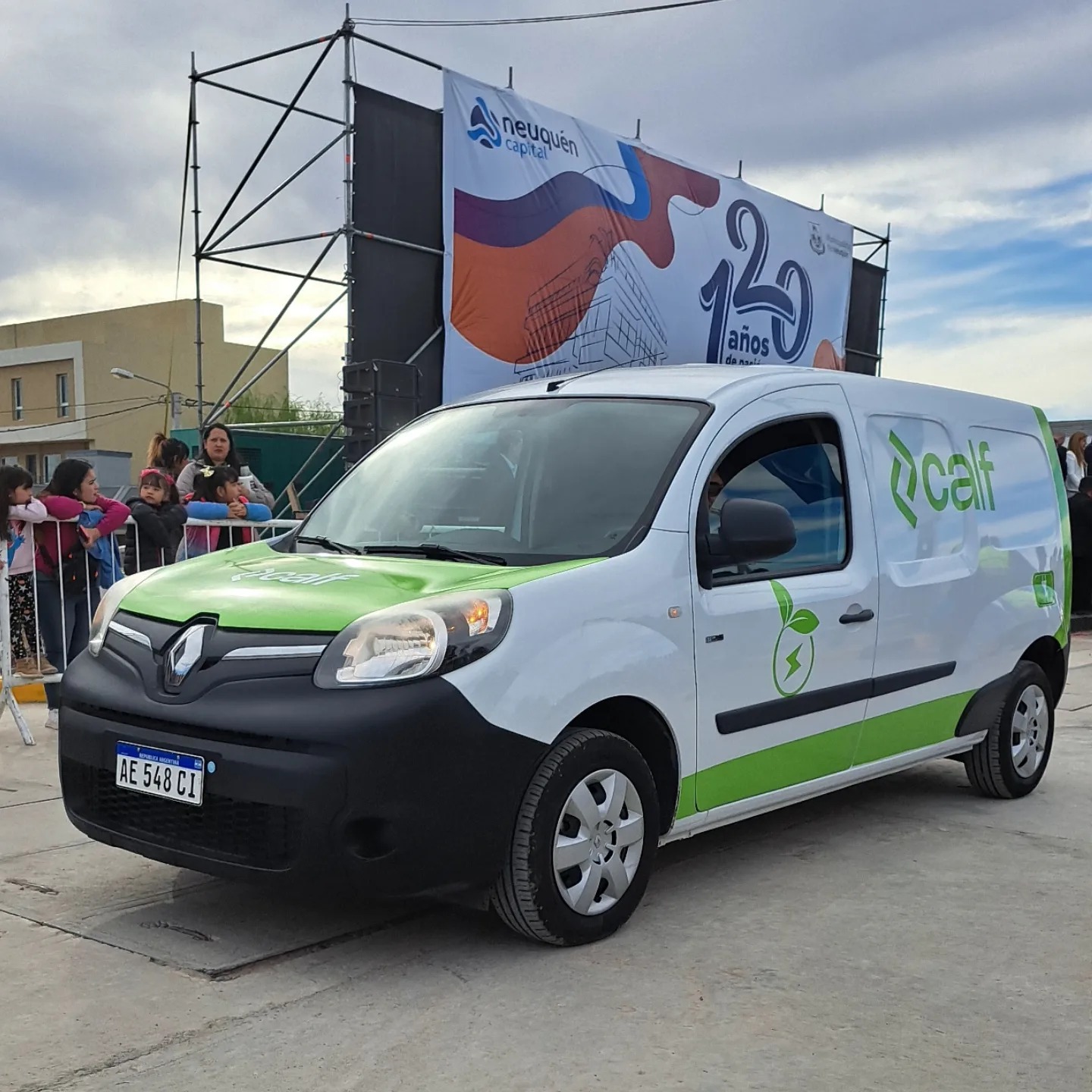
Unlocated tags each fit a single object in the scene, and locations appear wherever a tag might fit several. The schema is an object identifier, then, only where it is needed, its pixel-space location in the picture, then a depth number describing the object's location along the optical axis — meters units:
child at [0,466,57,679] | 7.38
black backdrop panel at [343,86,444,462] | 14.23
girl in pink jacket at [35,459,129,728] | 7.60
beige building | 53.03
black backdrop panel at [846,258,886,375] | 24.20
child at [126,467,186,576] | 7.94
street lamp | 37.36
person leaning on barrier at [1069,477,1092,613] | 13.66
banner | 15.29
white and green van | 3.40
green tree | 49.47
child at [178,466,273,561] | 8.34
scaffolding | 14.09
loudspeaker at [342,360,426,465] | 12.26
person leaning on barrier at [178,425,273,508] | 9.13
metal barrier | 7.35
